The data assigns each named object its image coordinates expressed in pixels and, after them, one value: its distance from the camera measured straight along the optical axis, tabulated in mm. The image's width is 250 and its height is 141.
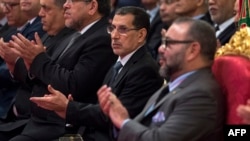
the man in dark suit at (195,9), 10404
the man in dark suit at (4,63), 11283
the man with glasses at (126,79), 8229
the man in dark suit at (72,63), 9022
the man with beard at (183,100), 6500
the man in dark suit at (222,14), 9317
